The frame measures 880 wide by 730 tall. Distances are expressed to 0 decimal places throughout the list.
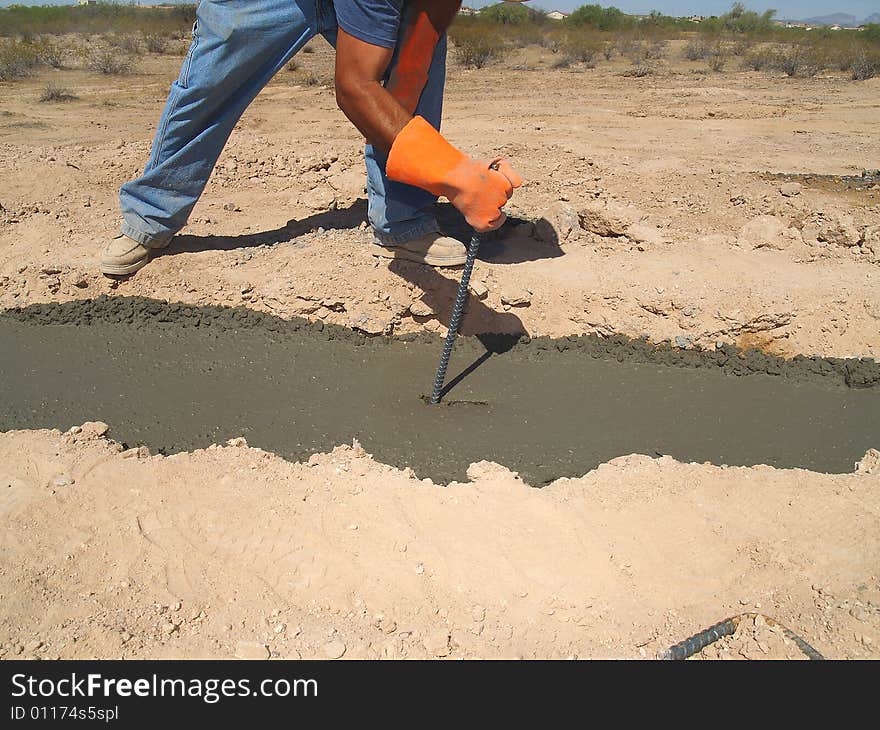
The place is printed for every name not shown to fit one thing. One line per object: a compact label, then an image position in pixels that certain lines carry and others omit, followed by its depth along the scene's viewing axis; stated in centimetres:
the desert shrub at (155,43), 1355
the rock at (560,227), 369
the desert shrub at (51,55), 1108
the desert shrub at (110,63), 1076
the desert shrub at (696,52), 1318
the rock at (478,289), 322
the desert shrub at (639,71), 1060
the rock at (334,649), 172
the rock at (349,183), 435
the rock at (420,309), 323
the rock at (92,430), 253
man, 221
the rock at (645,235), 364
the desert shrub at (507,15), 1827
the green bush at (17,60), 1005
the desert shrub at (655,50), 1332
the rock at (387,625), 181
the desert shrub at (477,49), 1180
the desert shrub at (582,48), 1259
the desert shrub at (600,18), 1965
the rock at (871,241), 353
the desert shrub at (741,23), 2086
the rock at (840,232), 356
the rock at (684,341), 317
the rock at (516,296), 323
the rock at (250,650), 171
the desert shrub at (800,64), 1083
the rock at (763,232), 361
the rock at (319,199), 423
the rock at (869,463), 249
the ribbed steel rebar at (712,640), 174
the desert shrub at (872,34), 1525
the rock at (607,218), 371
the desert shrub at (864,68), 1027
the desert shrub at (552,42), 1404
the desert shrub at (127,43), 1336
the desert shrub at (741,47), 1406
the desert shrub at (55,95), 843
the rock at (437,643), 175
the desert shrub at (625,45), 1390
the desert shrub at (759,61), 1159
